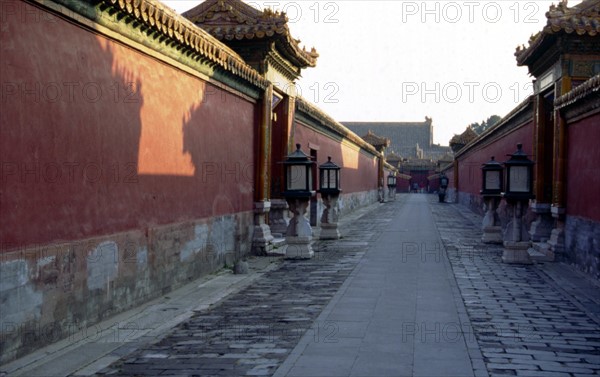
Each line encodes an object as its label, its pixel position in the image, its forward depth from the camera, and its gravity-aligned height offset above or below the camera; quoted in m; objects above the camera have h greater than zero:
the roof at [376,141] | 46.06 +3.31
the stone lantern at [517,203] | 11.43 -0.36
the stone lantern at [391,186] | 46.40 -0.16
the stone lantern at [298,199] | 12.12 -0.31
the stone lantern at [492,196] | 14.88 -0.29
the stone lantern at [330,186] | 15.69 -0.06
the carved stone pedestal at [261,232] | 12.62 -1.03
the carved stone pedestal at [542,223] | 13.40 -0.87
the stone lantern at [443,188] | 41.66 -0.27
